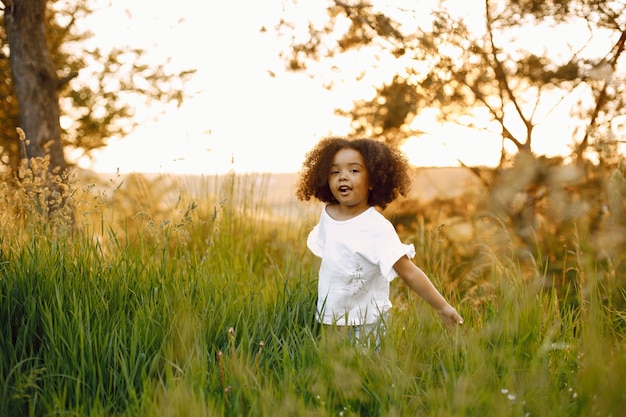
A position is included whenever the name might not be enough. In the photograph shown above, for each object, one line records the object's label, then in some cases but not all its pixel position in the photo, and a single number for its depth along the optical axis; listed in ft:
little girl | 9.54
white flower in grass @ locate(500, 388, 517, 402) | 7.05
